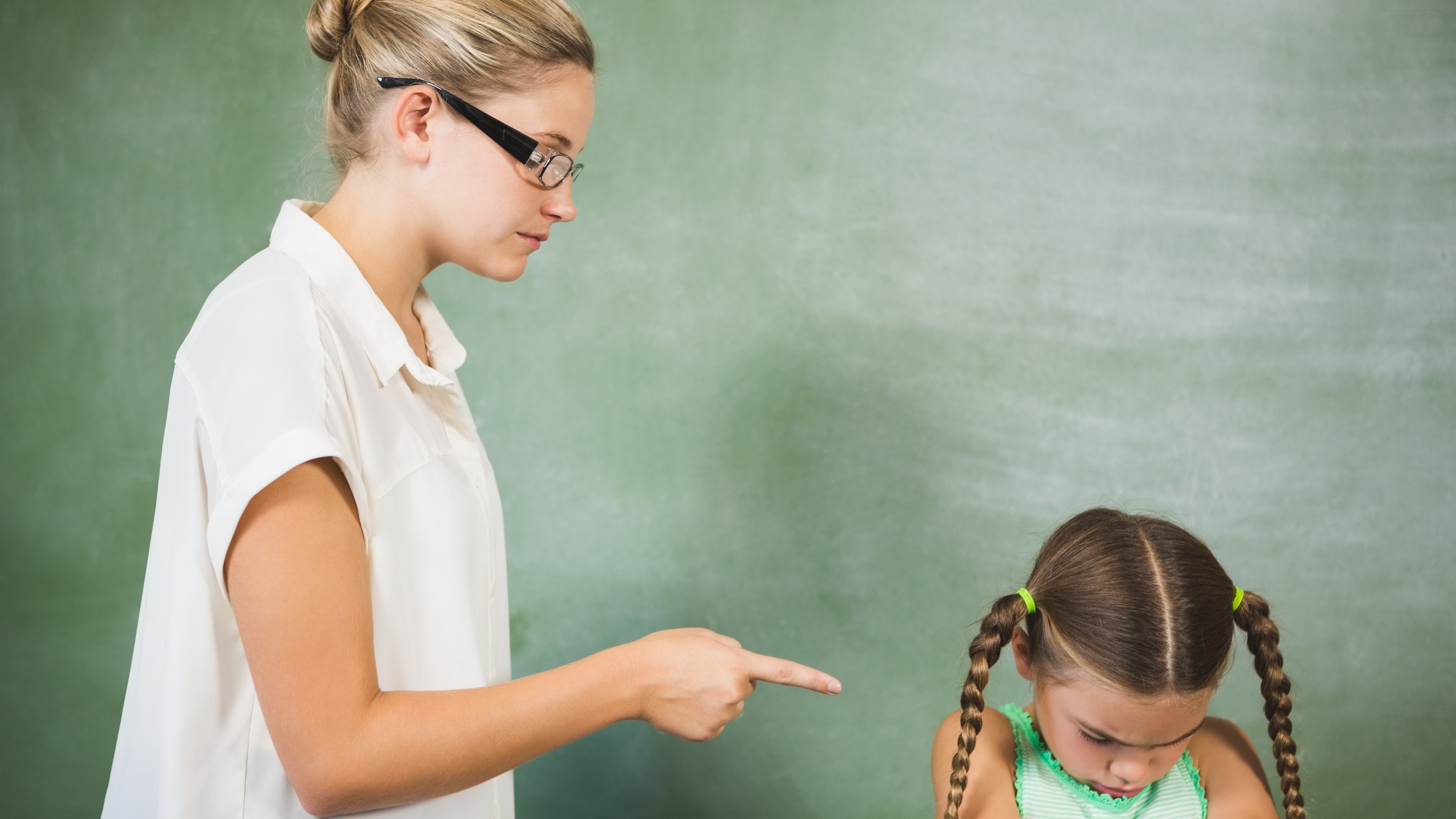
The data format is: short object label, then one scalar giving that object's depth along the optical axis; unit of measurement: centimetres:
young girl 111
